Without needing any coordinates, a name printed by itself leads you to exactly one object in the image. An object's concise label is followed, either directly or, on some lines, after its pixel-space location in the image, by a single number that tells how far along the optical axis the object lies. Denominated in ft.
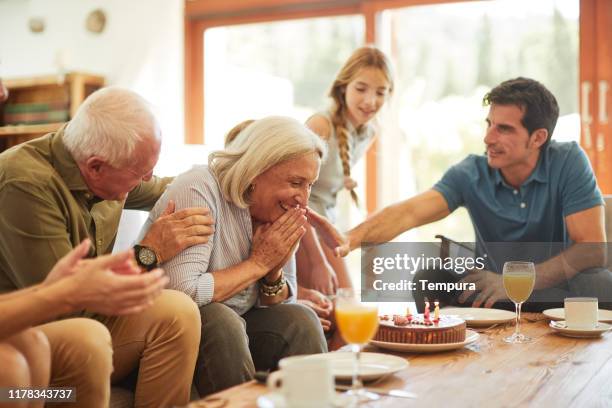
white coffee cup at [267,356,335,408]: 3.85
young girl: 11.16
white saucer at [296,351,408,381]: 5.02
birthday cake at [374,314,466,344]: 5.98
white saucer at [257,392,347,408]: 4.33
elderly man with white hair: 5.49
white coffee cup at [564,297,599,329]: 6.86
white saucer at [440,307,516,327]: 7.19
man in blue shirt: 9.21
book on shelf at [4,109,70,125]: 15.84
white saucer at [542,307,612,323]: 7.41
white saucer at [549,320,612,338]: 6.68
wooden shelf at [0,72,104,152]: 15.48
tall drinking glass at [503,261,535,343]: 6.77
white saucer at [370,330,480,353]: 5.91
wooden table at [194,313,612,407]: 4.74
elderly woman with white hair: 6.98
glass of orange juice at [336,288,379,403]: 4.75
